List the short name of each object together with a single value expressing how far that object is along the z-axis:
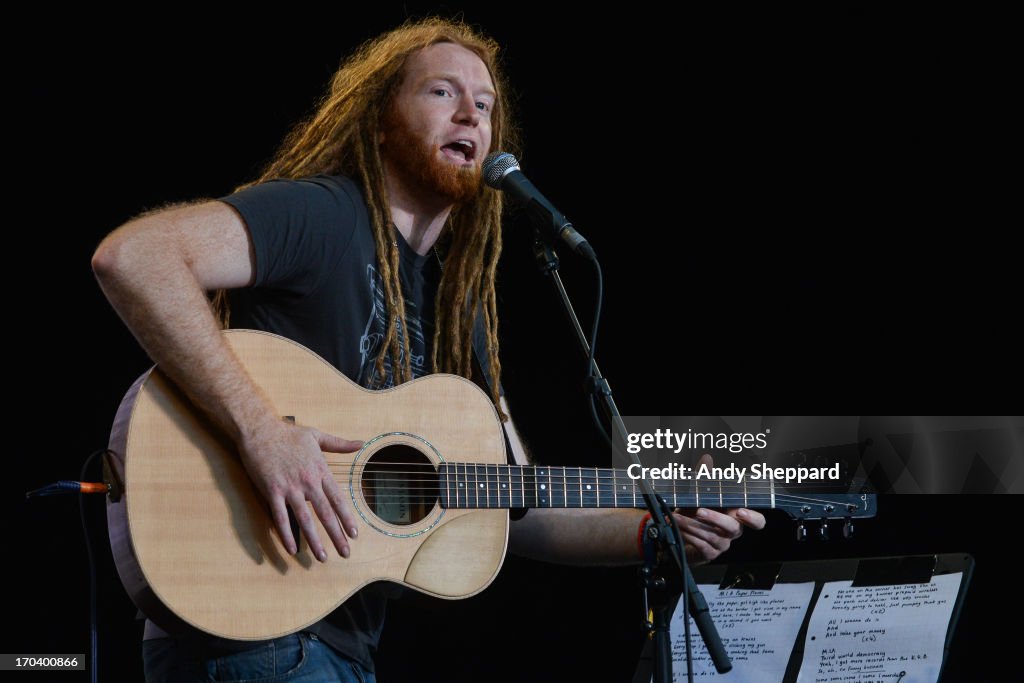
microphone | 4.23
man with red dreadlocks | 3.94
